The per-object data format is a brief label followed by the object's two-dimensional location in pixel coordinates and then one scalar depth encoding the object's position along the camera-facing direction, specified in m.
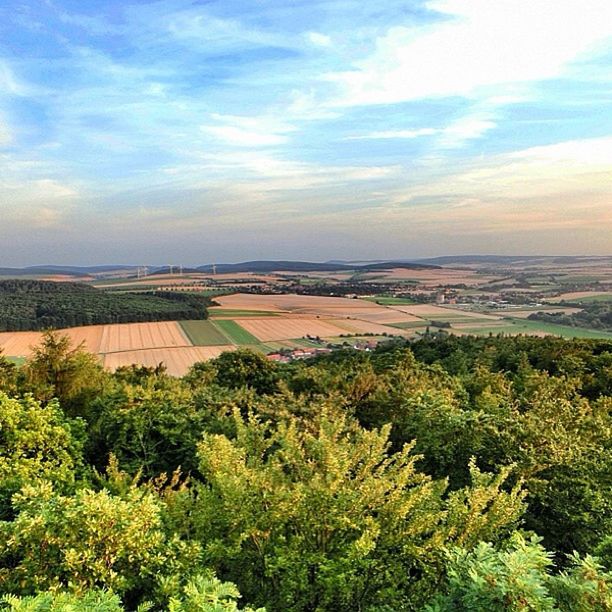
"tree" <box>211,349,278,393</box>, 32.75
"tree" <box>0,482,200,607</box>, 6.91
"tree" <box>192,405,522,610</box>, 7.78
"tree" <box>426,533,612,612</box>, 5.85
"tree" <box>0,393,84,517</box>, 13.92
